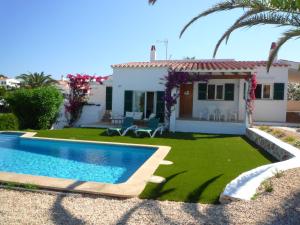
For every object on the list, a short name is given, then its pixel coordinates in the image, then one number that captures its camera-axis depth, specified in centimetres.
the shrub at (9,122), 1655
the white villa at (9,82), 4929
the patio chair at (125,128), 1540
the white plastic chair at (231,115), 1833
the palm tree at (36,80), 3275
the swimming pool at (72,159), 912
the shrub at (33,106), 1749
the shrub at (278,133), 1270
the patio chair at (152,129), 1484
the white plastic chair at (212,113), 1820
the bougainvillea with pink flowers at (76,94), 1950
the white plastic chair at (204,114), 1846
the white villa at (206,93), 1847
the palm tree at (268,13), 631
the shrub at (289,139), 1146
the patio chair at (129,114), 1889
